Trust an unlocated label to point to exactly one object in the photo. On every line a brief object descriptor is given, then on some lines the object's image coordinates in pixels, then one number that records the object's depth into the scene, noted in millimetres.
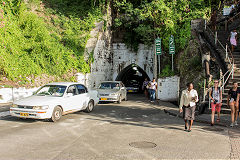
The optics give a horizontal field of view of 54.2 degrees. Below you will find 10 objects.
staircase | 11391
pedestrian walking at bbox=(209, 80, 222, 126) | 9133
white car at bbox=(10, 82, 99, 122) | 8797
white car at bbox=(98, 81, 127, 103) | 16047
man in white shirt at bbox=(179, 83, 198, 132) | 8211
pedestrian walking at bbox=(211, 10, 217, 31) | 18889
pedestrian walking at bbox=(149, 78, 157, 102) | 16969
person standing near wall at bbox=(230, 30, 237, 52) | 15517
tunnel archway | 28734
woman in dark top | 8789
